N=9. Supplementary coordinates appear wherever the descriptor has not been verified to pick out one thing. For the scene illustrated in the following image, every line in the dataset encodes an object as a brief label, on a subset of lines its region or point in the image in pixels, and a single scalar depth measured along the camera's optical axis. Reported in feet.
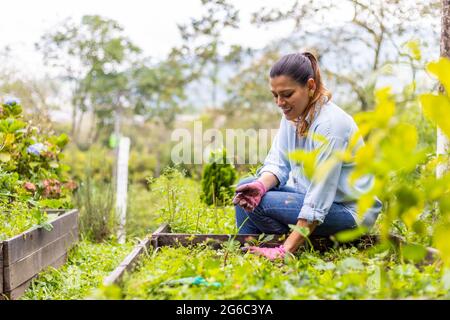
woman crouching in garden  8.39
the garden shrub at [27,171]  10.02
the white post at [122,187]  15.79
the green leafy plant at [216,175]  15.35
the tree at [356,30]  19.94
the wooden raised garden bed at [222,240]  9.04
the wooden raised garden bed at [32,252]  8.60
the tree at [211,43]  25.02
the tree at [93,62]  33.42
